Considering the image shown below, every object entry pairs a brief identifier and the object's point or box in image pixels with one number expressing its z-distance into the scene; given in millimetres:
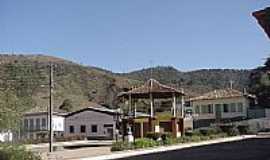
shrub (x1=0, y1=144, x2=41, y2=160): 13981
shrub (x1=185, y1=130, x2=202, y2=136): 43425
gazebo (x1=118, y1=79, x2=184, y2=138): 40945
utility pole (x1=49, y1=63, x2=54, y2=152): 34724
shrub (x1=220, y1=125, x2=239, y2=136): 48034
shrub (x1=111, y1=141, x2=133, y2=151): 30374
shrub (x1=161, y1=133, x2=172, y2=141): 36970
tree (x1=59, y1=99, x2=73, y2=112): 89169
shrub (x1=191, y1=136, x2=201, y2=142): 39094
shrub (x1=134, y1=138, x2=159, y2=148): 31787
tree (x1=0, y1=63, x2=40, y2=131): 19317
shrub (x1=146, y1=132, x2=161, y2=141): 37263
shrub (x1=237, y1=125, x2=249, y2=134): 50762
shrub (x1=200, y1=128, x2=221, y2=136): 45096
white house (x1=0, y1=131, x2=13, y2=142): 19515
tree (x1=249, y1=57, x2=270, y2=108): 67266
